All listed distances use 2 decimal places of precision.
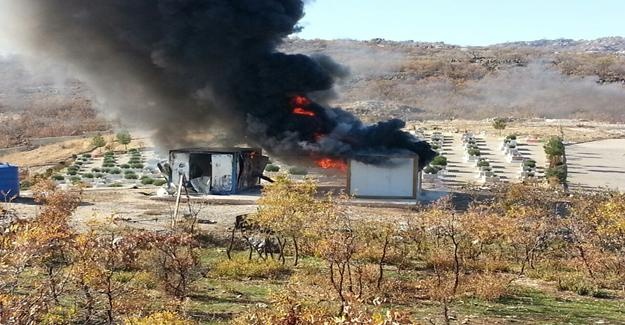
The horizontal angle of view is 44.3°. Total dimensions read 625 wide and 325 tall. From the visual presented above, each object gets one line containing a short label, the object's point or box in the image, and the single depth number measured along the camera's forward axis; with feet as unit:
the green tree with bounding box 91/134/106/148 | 201.57
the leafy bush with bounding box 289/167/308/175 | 141.90
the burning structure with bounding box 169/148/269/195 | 115.55
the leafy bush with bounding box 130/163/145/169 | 157.28
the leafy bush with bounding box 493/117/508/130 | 230.89
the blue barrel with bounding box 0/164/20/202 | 108.88
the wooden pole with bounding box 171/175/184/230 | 78.48
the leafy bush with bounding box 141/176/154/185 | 136.98
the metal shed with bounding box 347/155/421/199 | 111.65
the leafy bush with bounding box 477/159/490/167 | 155.43
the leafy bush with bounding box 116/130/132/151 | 196.07
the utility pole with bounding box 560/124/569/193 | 131.91
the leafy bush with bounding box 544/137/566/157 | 156.46
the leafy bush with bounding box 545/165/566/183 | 133.99
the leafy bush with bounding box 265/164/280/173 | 151.84
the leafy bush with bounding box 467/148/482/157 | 173.05
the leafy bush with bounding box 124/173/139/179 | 143.13
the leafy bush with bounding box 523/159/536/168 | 156.46
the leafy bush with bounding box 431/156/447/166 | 151.23
